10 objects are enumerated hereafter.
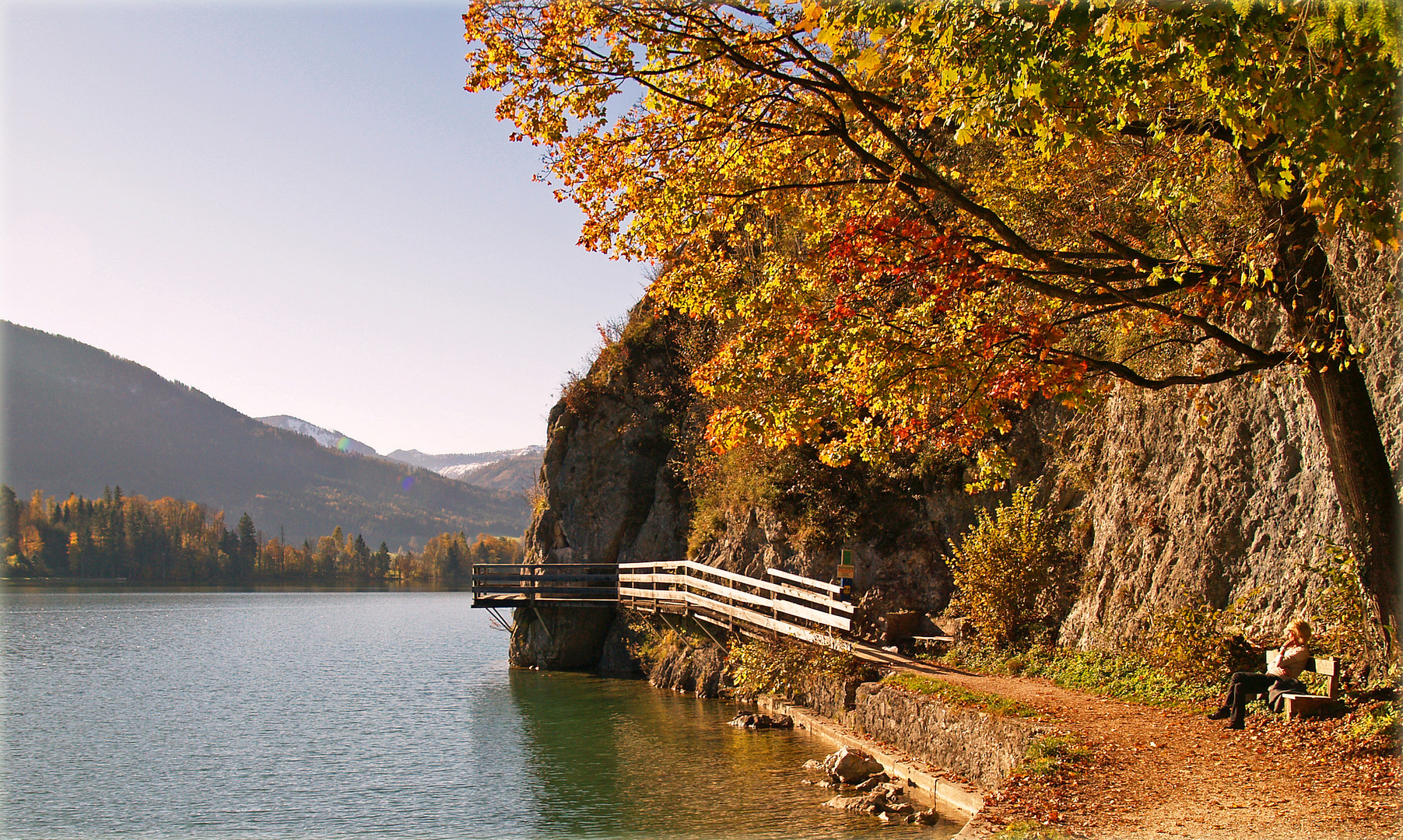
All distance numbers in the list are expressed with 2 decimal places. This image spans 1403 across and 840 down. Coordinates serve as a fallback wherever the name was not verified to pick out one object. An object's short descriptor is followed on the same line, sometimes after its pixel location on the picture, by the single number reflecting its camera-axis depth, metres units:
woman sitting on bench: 9.89
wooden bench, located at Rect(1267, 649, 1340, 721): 9.41
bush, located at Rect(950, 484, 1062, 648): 15.95
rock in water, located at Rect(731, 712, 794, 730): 17.05
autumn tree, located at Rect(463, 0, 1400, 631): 5.93
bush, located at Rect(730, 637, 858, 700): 16.53
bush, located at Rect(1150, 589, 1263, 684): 11.66
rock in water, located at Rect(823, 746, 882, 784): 12.55
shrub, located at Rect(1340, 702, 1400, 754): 8.47
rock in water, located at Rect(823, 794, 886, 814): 11.26
